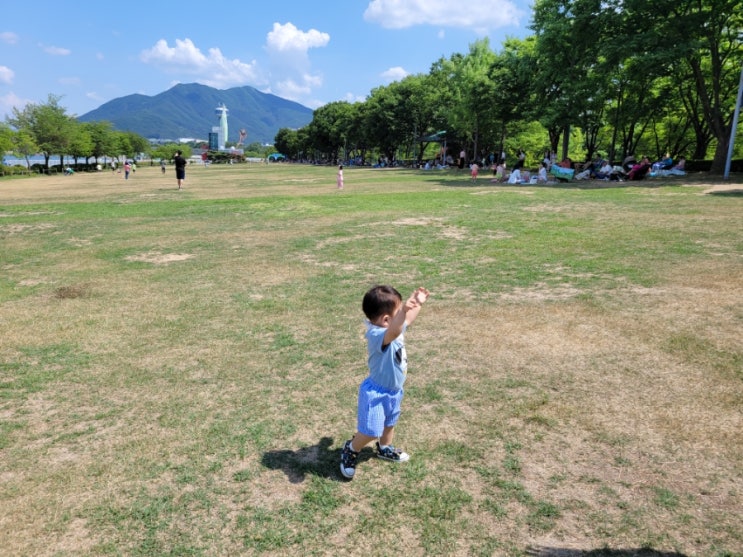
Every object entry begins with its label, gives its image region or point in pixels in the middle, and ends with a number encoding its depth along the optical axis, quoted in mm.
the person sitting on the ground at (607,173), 25406
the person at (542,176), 26250
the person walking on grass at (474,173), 30477
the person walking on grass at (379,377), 3281
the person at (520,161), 33944
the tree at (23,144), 57822
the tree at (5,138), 53156
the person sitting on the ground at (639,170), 24125
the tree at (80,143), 66750
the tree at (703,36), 22922
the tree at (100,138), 78188
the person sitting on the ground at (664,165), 26362
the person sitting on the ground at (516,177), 26719
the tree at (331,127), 90188
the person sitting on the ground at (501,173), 28953
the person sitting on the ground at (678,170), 25155
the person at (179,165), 26538
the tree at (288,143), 144625
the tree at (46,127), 62562
